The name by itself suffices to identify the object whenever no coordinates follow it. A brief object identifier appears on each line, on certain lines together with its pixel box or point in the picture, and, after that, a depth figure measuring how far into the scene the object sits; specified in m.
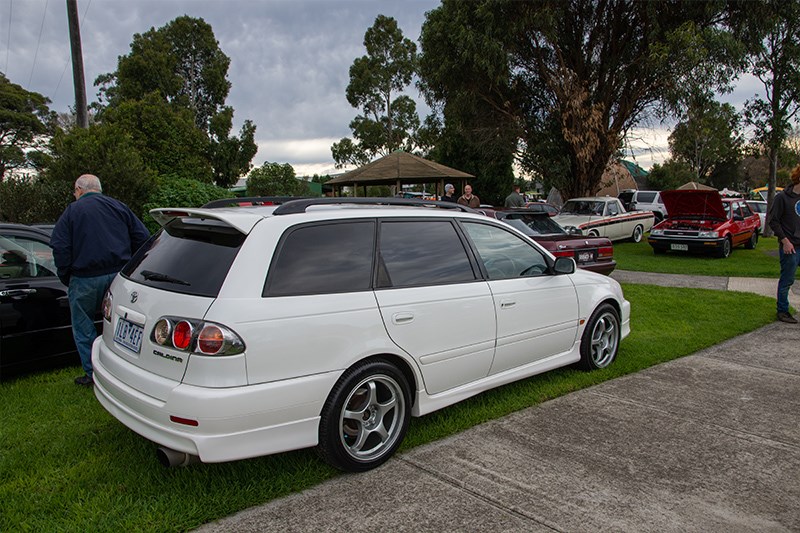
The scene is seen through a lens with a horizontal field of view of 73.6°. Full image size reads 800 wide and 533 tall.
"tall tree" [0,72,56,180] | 41.53
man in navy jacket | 4.23
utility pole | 11.98
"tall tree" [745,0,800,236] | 17.42
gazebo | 20.80
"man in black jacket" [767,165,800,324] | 6.70
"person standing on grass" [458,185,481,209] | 12.38
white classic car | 16.31
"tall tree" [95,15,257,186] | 34.19
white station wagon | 2.66
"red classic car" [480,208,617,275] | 8.39
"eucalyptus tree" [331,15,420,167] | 42.62
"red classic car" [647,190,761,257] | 13.94
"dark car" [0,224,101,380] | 4.49
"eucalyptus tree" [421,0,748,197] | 17.06
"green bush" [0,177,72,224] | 10.91
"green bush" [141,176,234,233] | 11.11
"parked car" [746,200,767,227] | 23.34
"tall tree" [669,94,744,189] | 18.16
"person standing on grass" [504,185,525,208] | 15.08
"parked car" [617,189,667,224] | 26.96
